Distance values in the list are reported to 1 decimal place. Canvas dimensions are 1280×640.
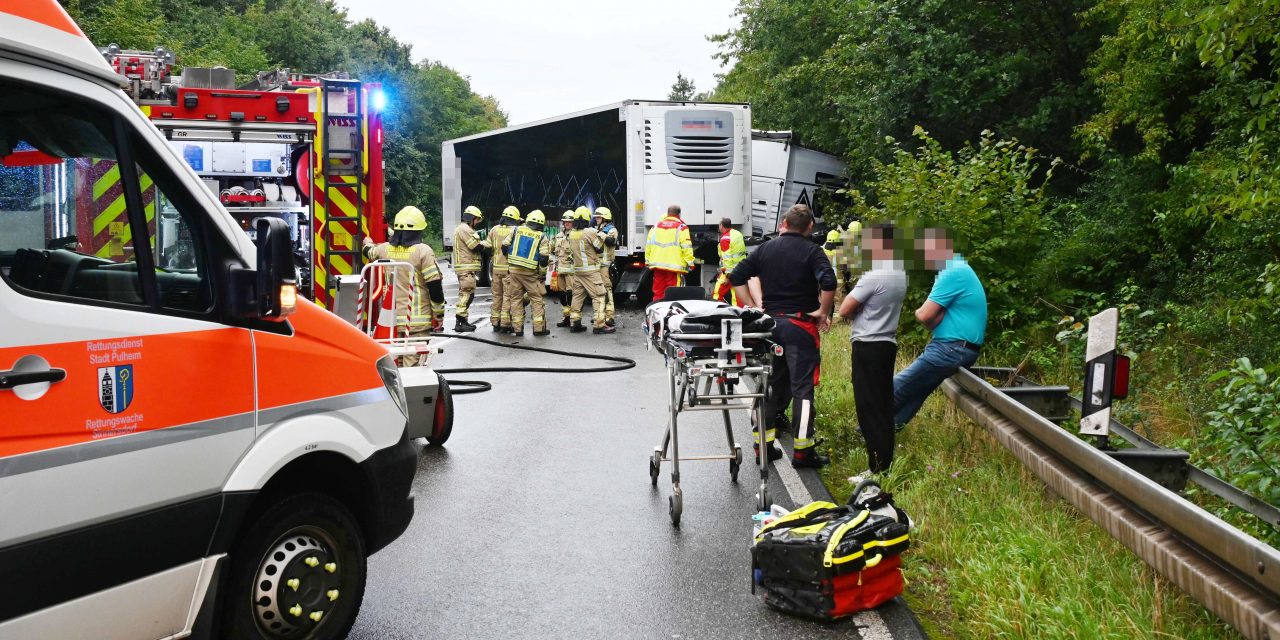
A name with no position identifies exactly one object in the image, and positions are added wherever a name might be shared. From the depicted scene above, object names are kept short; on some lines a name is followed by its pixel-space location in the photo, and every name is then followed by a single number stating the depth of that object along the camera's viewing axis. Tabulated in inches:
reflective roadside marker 223.1
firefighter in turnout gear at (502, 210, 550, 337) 641.0
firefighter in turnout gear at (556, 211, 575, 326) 673.0
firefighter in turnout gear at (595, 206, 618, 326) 671.8
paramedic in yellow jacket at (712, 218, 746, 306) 618.8
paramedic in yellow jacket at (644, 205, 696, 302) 657.6
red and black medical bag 193.6
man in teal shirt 287.1
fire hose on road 443.5
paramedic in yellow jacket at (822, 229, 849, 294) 608.2
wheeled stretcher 251.6
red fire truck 466.6
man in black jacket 314.7
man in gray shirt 280.4
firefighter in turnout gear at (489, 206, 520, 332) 658.2
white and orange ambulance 129.7
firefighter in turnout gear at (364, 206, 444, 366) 441.4
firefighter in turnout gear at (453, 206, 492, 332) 651.5
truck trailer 773.3
